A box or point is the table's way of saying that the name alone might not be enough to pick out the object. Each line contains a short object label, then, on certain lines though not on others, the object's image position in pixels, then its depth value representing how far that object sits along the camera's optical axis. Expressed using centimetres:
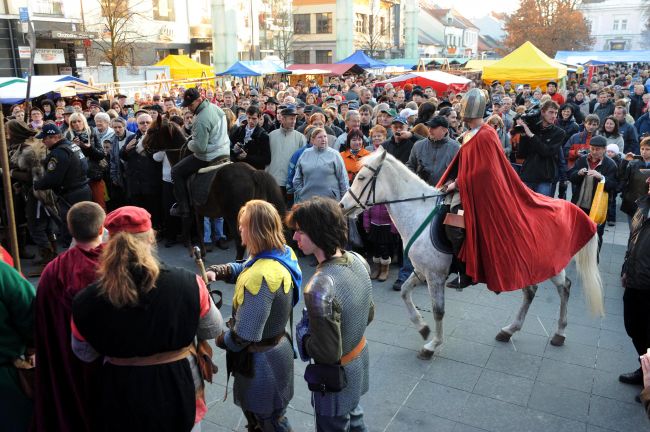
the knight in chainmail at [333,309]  285
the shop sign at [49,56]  2769
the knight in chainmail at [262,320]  307
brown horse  716
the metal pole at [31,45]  390
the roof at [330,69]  2756
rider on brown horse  718
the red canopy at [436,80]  1866
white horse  525
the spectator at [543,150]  805
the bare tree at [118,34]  2445
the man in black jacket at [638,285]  438
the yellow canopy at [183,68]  2728
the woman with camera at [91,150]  864
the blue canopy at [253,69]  2357
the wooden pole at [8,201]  365
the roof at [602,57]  3334
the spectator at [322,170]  730
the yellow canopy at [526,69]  1702
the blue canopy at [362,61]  2897
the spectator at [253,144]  848
